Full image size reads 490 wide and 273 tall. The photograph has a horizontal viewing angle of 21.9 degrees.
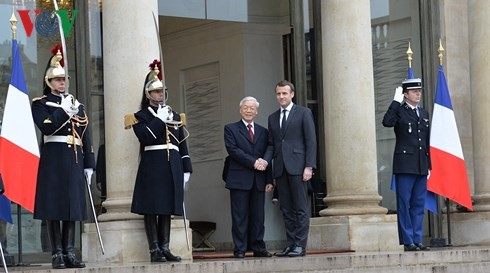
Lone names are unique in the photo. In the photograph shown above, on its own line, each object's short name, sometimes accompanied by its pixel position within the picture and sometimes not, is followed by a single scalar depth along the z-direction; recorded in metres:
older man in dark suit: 12.95
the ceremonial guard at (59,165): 11.12
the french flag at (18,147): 11.80
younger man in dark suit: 12.72
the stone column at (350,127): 14.21
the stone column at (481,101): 16.11
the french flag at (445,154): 15.22
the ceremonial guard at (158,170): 11.85
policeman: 13.80
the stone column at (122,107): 12.38
